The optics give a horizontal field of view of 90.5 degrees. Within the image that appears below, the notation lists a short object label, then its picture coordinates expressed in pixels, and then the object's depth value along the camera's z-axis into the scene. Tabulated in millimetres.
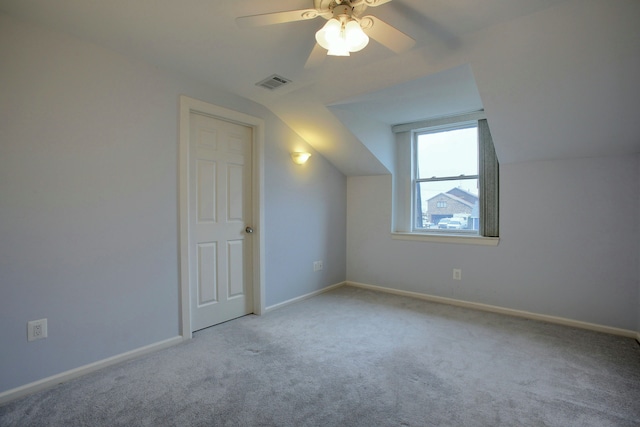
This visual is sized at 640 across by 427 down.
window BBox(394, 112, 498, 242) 3559
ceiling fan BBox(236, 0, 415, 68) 1561
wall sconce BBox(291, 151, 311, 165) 3672
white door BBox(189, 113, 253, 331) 2880
